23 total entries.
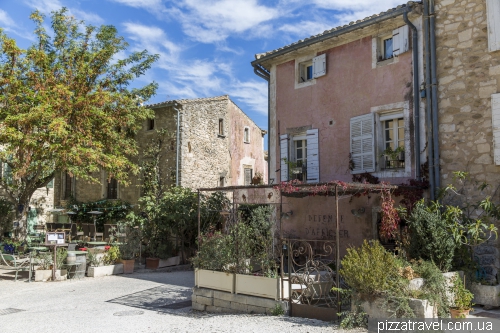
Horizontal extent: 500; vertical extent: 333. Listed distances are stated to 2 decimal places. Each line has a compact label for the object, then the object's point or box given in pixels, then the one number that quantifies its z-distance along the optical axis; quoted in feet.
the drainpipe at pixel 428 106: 30.60
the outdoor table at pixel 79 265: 40.98
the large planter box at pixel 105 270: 41.93
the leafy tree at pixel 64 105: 43.52
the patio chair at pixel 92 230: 59.61
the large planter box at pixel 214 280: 27.22
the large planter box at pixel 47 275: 39.47
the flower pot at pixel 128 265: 44.32
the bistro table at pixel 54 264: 39.63
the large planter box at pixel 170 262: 47.42
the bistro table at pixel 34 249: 39.41
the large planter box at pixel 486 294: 25.62
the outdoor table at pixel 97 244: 47.78
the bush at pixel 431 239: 25.29
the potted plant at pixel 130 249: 44.54
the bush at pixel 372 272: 21.36
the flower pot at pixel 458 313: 22.31
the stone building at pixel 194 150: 59.52
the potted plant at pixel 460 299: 22.38
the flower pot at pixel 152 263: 46.78
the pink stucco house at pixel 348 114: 32.86
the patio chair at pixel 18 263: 38.83
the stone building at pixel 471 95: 28.19
